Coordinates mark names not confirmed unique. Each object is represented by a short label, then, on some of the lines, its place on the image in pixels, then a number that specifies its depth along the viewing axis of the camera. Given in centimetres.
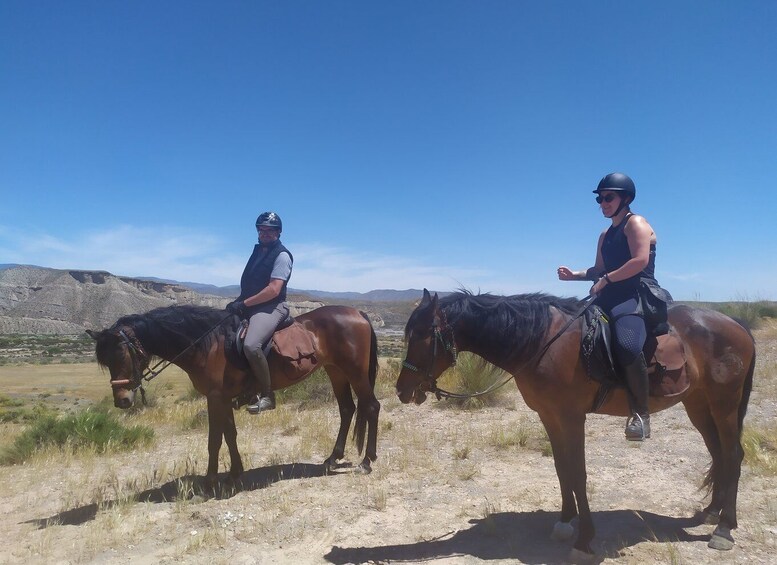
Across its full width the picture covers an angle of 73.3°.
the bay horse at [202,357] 563
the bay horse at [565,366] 409
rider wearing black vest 593
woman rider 399
